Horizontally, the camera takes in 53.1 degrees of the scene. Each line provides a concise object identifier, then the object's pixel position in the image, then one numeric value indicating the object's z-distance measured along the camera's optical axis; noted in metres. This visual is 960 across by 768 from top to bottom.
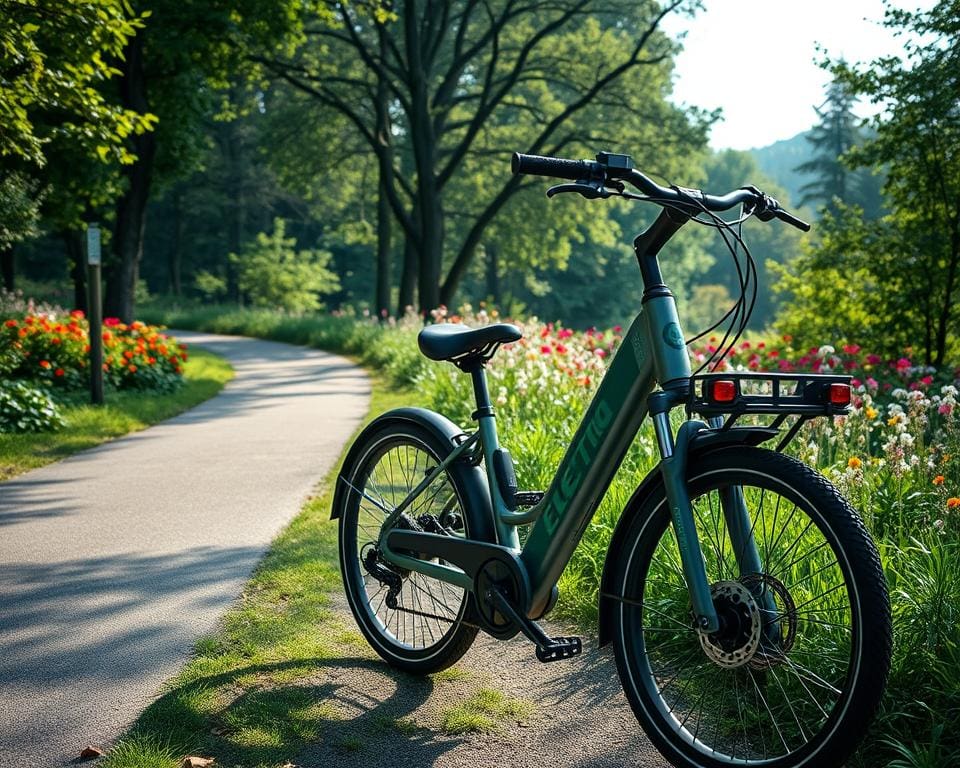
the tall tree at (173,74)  14.65
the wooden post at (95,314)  10.57
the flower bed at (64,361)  9.54
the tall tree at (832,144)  59.32
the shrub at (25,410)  9.22
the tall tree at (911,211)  9.33
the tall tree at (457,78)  21.88
